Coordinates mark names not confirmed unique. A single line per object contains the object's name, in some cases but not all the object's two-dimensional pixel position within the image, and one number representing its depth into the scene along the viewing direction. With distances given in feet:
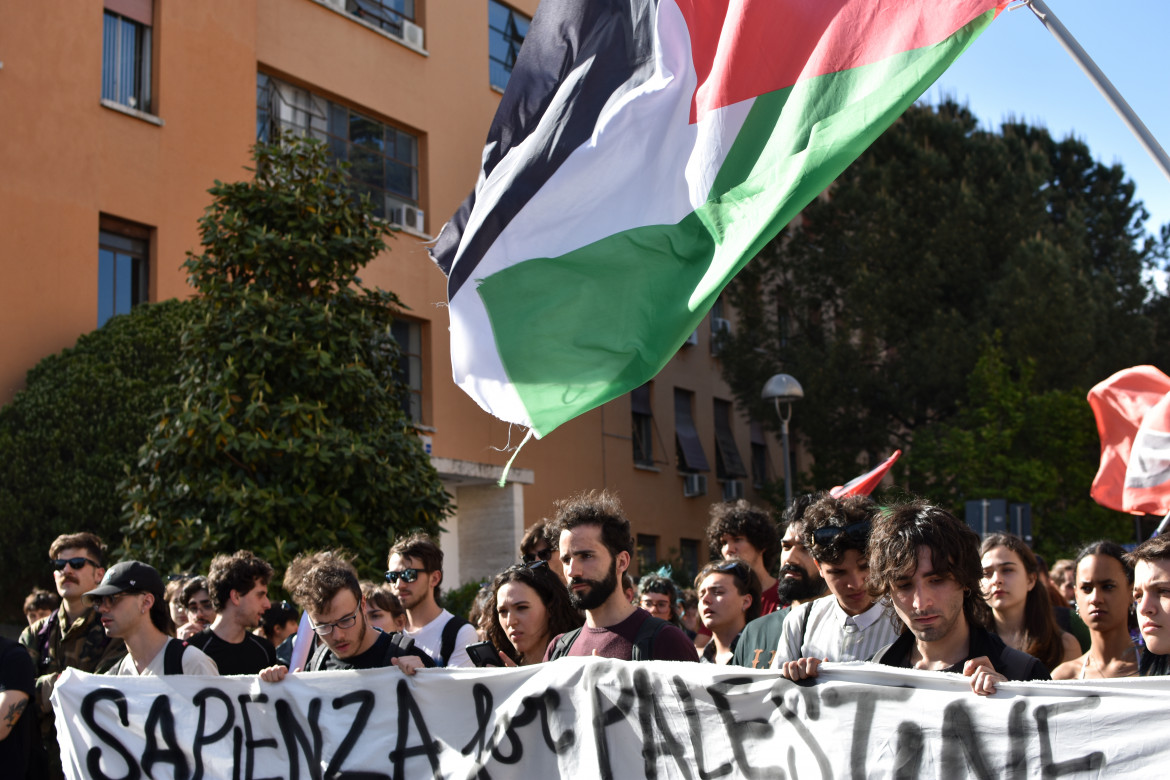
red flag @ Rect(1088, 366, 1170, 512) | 30.32
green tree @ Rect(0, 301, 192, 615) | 45.34
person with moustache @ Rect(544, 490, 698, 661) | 15.92
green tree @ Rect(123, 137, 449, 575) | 35.73
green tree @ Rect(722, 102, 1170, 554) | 82.53
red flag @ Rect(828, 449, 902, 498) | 26.84
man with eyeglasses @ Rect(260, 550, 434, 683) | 17.90
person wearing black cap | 19.04
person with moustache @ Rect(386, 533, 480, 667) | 21.17
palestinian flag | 15.40
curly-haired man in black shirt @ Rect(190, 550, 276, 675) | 21.82
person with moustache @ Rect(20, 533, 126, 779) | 20.12
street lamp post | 55.52
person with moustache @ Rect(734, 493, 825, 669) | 18.48
